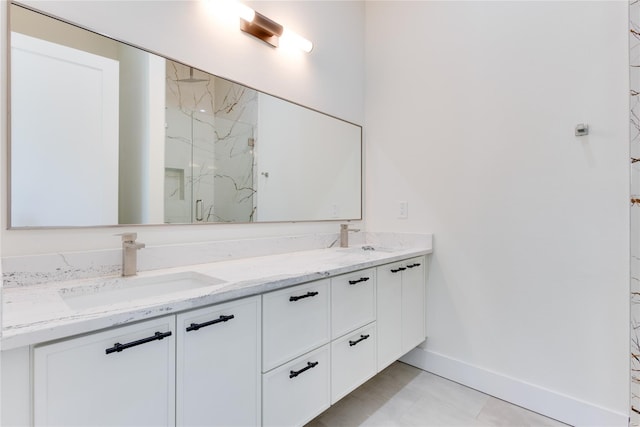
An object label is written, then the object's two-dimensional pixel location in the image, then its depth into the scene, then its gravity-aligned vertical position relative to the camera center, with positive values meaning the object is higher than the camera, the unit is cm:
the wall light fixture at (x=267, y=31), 165 +106
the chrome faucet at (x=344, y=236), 219 -18
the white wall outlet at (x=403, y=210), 223 +1
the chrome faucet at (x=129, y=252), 117 -16
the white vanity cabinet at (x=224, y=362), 72 -48
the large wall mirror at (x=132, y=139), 106 +31
